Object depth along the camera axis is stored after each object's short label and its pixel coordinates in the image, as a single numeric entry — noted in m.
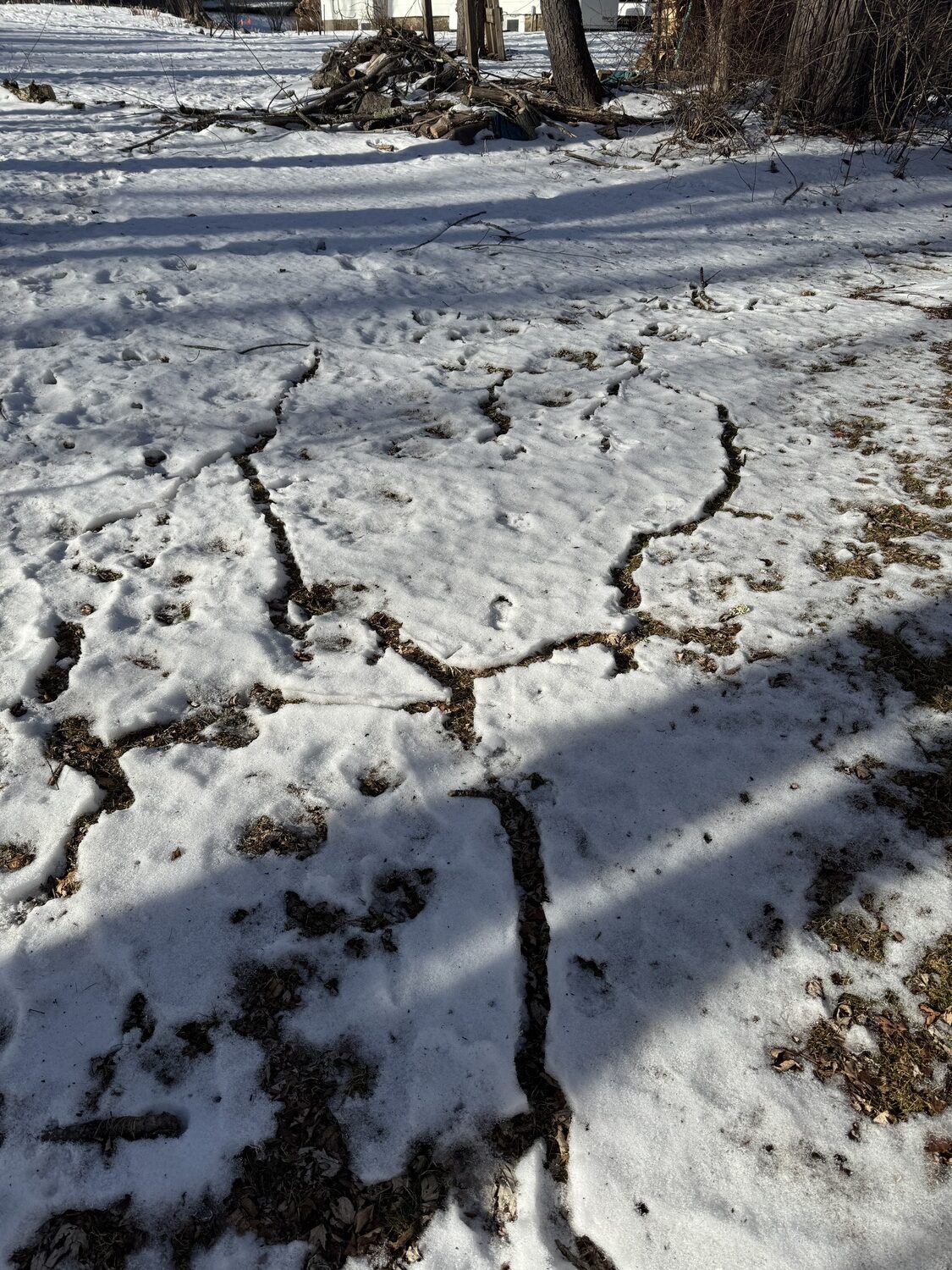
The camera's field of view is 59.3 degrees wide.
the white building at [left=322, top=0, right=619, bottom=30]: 19.44
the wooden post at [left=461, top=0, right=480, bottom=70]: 8.56
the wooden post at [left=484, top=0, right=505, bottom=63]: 9.95
